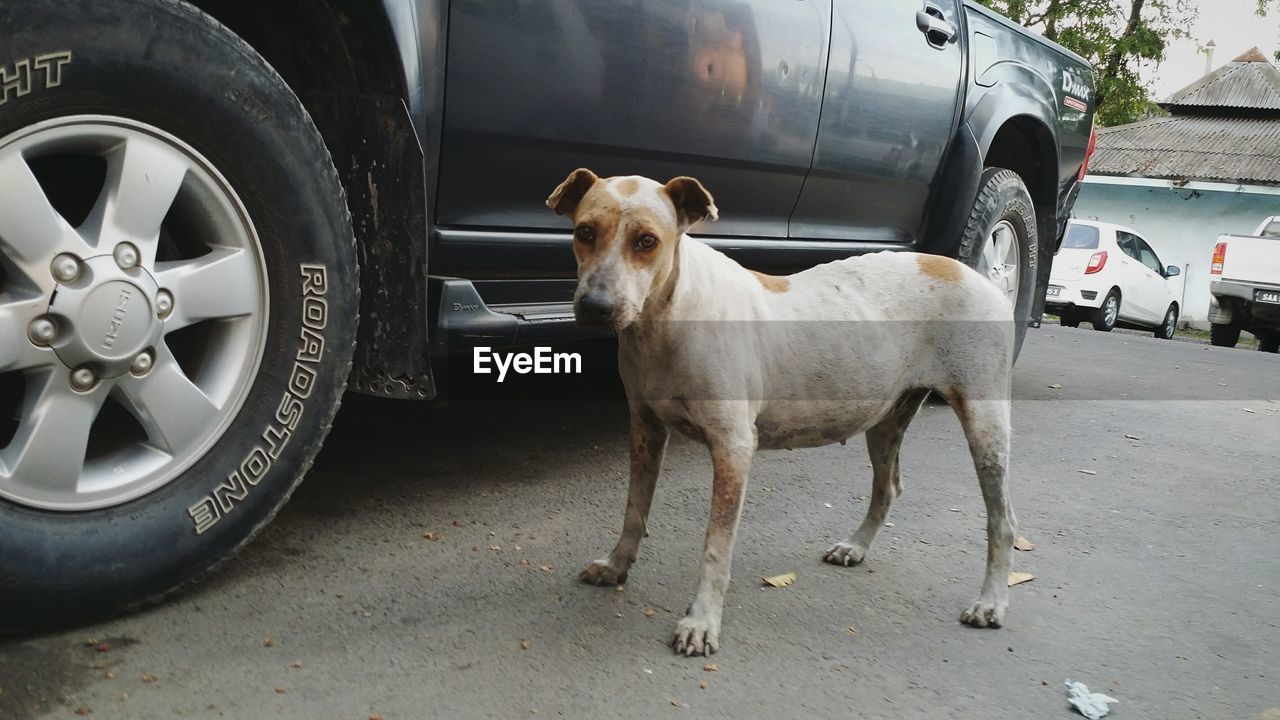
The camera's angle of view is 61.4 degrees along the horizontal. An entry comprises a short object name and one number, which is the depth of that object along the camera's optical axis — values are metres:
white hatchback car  17.23
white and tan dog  2.56
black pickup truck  2.19
